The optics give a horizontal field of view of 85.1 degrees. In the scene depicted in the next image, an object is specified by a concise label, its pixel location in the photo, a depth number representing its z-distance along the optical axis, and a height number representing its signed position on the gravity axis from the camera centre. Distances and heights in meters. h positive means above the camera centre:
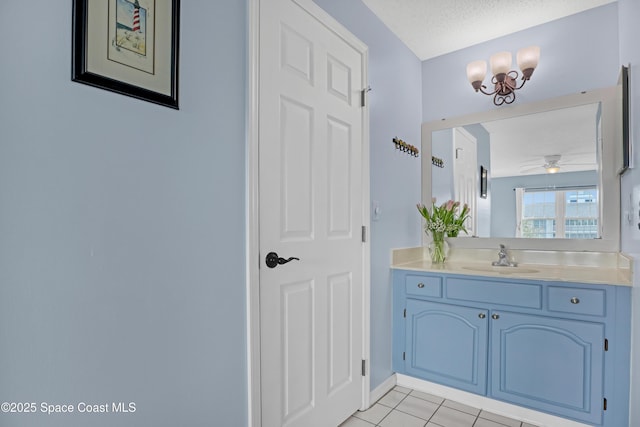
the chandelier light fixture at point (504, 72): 2.32 +1.01
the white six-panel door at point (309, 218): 1.51 -0.02
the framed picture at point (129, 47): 0.93 +0.48
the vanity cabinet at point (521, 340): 1.75 -0.72
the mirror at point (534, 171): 2.23 +0.32
